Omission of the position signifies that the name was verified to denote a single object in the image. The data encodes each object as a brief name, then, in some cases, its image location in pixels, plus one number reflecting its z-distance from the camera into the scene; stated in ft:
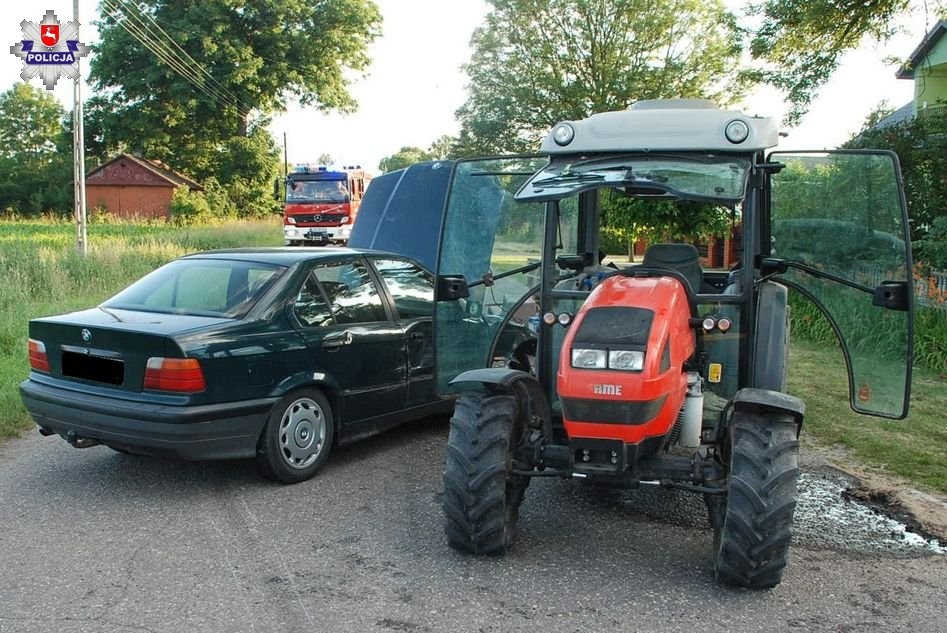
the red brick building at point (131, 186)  193.47
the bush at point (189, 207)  153.69
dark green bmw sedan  17.78
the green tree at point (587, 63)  116.67
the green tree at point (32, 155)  200.03
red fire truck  94.79
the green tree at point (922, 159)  37.76
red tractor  13.84
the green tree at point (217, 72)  151.23
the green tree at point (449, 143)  127.65
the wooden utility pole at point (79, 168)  66.08
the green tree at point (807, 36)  46.21
